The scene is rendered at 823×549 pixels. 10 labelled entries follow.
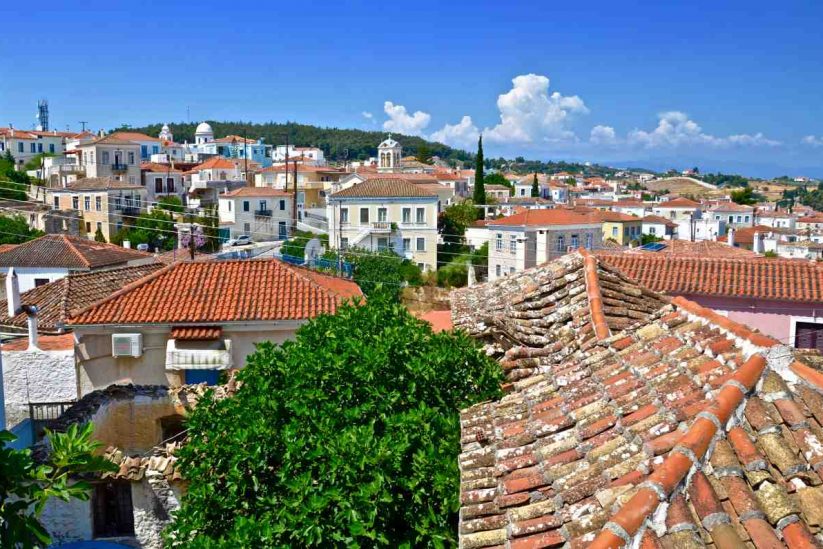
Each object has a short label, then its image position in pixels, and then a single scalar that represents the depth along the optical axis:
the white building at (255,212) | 65.81
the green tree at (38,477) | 4.27
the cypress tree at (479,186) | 77.56
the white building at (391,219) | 58.16
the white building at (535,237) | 51.25
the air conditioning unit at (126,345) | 16.14
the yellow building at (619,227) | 70.50
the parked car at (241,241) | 57.43
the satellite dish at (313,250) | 48.30
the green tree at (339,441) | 5.73
